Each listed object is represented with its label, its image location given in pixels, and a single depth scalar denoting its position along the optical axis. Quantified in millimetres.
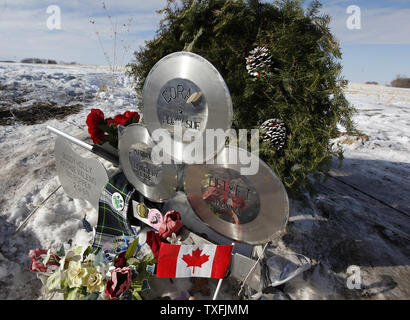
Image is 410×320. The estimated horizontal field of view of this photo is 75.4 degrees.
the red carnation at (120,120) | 2123
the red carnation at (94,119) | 2176
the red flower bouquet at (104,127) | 2170
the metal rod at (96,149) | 2102
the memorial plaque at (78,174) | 2211
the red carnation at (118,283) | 1455
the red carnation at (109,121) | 2238
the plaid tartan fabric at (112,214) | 2059
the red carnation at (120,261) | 1595
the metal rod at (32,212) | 2212
